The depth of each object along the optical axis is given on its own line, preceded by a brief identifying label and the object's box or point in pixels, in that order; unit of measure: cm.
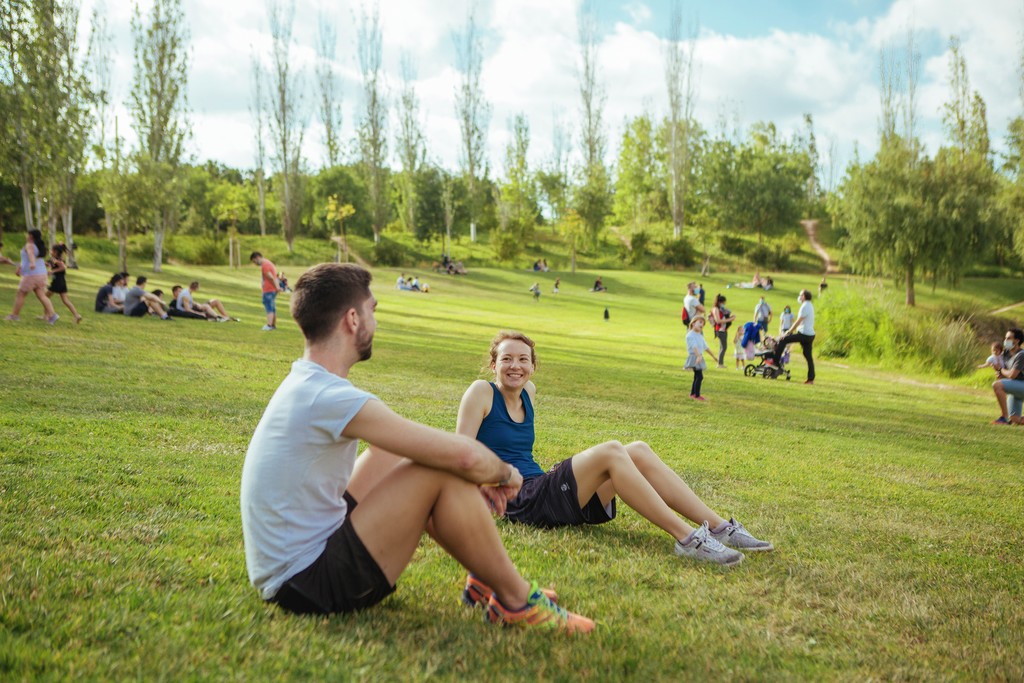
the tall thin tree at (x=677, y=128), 7112
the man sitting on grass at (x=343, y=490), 280
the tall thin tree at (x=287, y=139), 6070
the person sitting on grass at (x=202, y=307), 2052
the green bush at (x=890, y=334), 2095
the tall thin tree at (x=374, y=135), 6700
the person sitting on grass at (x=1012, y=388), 1249
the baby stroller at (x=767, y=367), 1830
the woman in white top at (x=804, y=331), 1770
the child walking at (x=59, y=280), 1638
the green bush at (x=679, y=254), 6369
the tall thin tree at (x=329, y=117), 7038
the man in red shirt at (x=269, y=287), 1909
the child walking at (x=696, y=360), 1290
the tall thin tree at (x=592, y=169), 5816
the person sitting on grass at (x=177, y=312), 2020
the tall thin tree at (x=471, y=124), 7044
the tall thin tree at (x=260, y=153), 6426
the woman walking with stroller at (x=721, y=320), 2070
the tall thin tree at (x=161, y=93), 4005
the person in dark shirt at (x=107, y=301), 1927
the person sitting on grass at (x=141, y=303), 1884
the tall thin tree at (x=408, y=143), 7206
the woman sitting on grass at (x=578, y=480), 437
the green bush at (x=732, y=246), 6725
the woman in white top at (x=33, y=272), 1446
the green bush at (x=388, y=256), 5791
